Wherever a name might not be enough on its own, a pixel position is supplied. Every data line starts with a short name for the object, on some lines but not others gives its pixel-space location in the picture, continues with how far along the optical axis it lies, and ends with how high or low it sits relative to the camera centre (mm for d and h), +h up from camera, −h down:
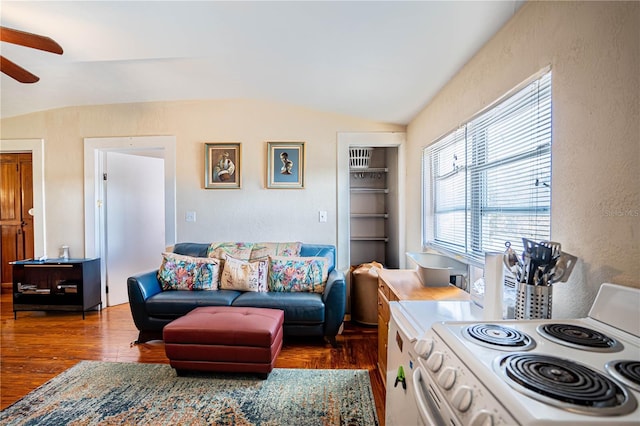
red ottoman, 2012 -947
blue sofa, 2561 -851
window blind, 1329 +196
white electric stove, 543 -380
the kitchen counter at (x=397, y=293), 1723 -520
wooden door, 4043 +102
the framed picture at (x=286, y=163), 3430 +565
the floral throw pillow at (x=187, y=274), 2842 -626
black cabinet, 3307 -855
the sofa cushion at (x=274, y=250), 3121 -432
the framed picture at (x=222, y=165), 3457 +550
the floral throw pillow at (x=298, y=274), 2834 -640
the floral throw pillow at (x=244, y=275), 2838 -646
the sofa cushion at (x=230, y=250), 3102 -428
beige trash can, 3127 -955
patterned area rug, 1691 -1219
